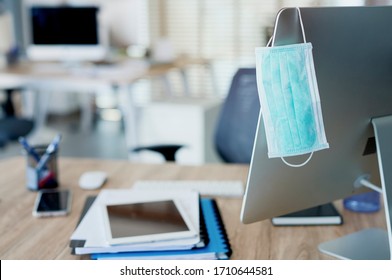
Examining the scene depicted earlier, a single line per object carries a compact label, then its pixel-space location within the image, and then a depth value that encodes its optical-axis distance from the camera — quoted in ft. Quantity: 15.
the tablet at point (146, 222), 3.39
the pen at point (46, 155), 4.75
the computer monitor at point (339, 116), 2.87
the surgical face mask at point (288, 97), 2.77
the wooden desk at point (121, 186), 3.57
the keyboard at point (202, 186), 4.67
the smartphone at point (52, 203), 4.19
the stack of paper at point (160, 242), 3.35
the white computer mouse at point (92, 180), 4.83
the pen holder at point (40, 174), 4.74
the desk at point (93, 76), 11.62
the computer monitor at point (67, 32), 13.97
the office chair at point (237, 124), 7.02
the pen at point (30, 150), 4.74
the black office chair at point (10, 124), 10.31
